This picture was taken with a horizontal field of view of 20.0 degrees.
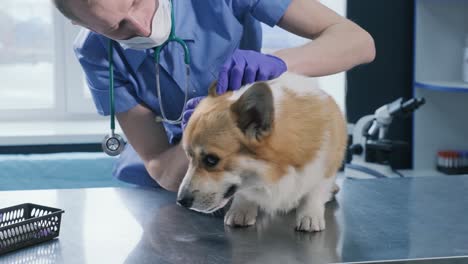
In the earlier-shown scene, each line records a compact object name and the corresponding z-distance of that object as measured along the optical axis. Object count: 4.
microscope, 4.53
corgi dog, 2.57
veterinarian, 2.98
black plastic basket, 2.53
